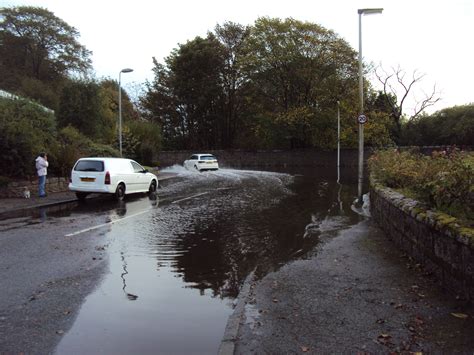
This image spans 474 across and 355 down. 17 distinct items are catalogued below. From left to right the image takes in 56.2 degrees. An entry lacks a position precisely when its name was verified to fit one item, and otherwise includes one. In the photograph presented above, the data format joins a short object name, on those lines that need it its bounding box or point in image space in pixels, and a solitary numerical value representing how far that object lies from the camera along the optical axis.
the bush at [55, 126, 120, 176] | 19.22
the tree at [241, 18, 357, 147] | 48.28
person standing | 16.17
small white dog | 16.28
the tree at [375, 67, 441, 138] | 57.88
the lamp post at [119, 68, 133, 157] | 26.82
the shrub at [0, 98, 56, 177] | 16.39
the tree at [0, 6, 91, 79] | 49.19
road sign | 16.50
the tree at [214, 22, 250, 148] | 55.75
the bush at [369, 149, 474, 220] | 6.06
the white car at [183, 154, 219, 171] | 38.94
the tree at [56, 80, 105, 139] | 27.03
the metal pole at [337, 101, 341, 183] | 35.26
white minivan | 15.91
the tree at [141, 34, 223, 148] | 55.59
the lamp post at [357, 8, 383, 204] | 15.69
